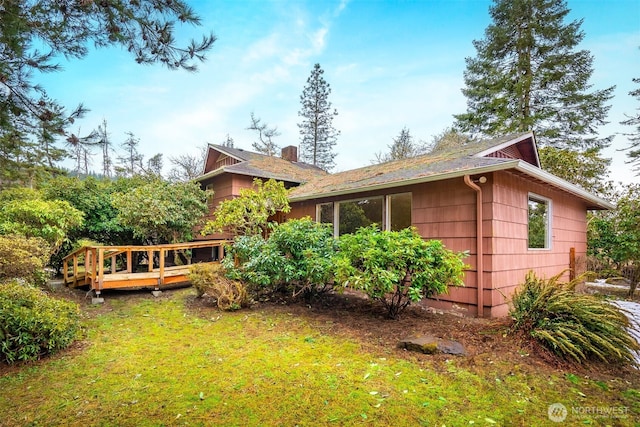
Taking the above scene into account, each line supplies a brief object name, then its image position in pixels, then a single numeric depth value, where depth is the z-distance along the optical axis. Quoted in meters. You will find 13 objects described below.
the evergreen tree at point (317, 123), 24.11
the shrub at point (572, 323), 3.54
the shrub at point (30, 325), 3.54
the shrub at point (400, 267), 4.67
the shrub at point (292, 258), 5.91
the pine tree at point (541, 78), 15.12
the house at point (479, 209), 5.36
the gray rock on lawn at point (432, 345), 3.81
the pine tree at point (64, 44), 3.33
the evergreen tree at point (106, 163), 20.92
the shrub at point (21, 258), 5.73
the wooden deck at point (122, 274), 6.66
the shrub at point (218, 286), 5.91
